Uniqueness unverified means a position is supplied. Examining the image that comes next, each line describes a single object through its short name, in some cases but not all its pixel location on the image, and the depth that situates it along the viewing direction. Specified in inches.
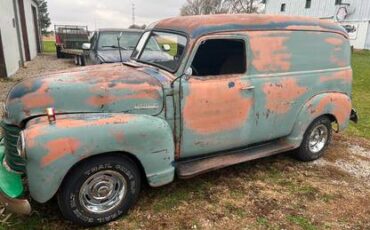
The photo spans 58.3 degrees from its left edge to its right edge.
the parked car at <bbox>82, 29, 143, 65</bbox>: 366.9
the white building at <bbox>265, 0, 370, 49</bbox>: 1194.0
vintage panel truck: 122.3
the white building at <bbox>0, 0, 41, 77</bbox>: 454.0
